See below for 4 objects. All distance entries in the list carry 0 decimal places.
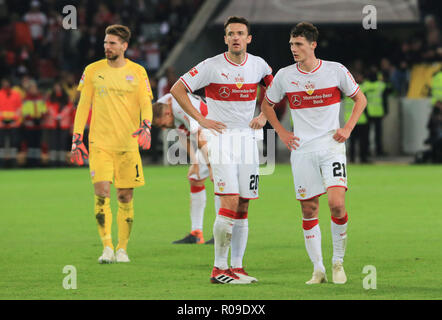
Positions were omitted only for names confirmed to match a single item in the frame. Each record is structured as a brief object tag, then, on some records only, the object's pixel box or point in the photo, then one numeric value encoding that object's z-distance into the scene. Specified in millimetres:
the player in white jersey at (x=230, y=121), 17891
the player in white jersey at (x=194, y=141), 24187
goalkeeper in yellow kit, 20859
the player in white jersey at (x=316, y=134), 17328
